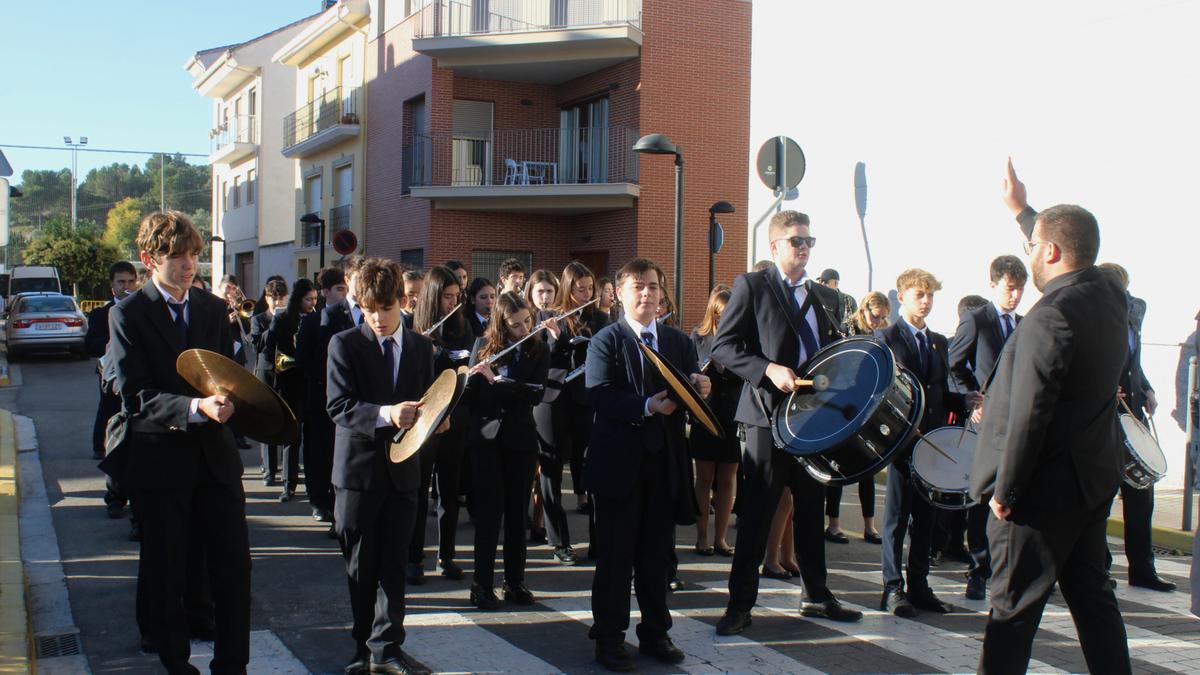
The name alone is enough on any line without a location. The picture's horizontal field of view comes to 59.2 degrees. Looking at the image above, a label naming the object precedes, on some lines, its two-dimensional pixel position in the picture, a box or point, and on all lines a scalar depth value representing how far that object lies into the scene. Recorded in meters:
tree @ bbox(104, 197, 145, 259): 100.62
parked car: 25.73
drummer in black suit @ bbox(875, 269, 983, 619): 6.37
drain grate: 5.52
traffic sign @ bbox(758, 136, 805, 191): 12.96
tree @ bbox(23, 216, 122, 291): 53.41
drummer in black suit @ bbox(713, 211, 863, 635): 5.81
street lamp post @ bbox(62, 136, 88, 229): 70.12
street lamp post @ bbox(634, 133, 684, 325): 13.82
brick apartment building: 22.97
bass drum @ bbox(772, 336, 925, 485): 5.29
